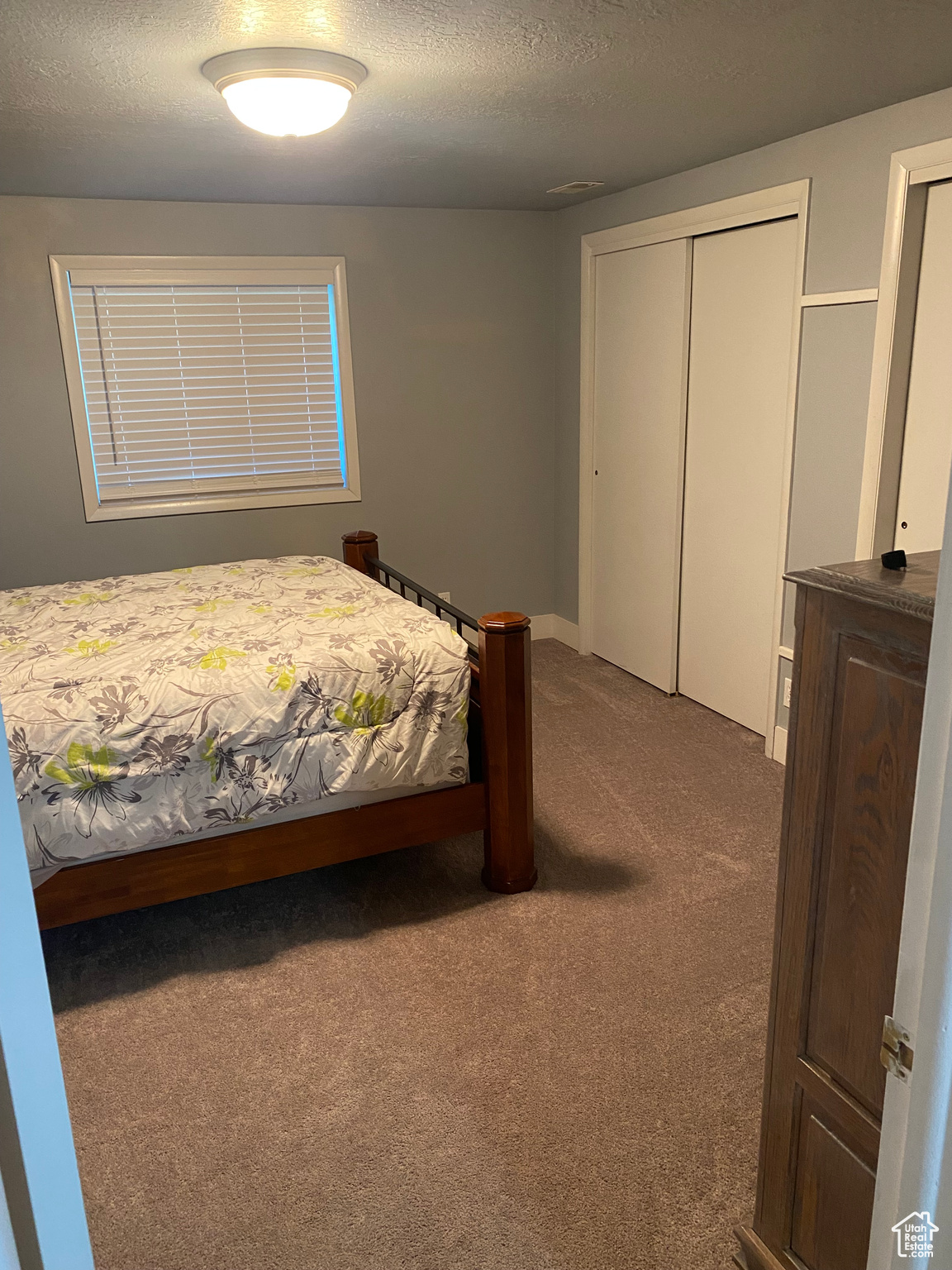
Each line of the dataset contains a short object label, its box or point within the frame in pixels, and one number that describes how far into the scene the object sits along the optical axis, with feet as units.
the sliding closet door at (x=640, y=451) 12.80
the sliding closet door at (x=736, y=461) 11.03
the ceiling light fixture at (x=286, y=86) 6.91
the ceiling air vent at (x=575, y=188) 12.32
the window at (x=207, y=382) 13.02
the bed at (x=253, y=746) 7.45
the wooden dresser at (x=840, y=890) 3.82
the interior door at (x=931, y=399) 8.60
